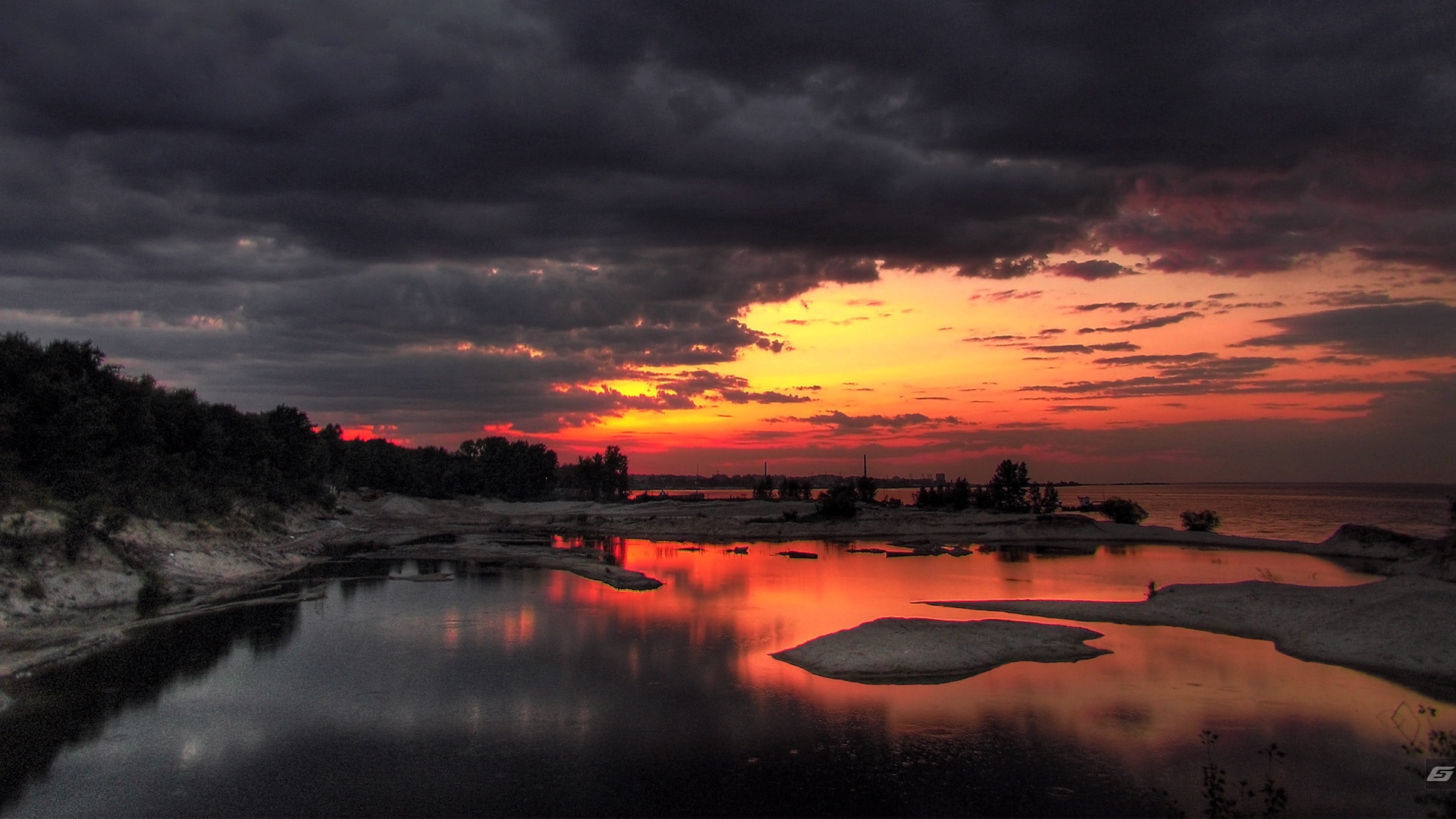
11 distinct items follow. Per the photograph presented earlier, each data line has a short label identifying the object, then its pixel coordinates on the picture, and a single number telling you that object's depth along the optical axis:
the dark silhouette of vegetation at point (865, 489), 152.88
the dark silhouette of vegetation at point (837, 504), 121.25
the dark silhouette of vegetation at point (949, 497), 133.00
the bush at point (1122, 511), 120.00
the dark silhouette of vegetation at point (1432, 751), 16.72
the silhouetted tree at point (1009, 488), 131.75
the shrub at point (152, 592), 46.34
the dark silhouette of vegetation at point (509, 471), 183.88
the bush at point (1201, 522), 108.25
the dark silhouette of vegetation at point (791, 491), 190.75
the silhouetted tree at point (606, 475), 192.00
